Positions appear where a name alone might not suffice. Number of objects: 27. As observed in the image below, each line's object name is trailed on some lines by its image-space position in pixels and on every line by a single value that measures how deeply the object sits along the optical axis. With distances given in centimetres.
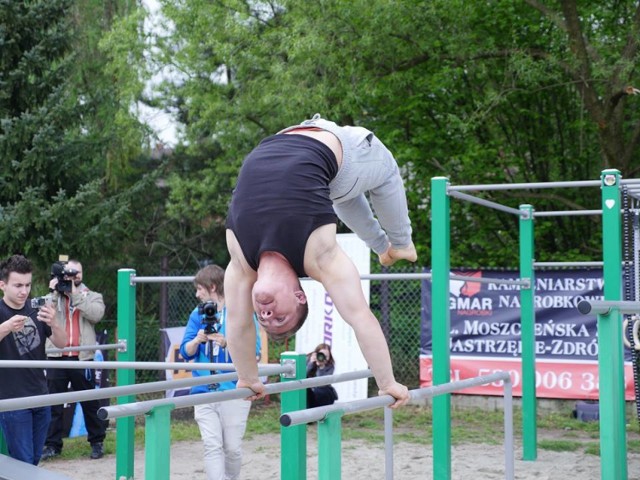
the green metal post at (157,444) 293
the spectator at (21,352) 520
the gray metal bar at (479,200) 652
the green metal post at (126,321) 681
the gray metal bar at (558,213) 736
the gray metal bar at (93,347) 649
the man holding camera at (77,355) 719
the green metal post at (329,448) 282
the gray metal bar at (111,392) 321
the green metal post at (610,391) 357
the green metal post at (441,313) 596
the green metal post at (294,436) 422
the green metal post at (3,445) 564
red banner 900
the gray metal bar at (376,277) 651
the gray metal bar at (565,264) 783
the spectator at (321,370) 861
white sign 943
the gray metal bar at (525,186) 625
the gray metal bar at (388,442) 494
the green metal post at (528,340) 744
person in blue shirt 508
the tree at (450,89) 1125
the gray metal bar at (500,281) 677
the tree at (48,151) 1072
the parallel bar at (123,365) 444
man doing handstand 309
